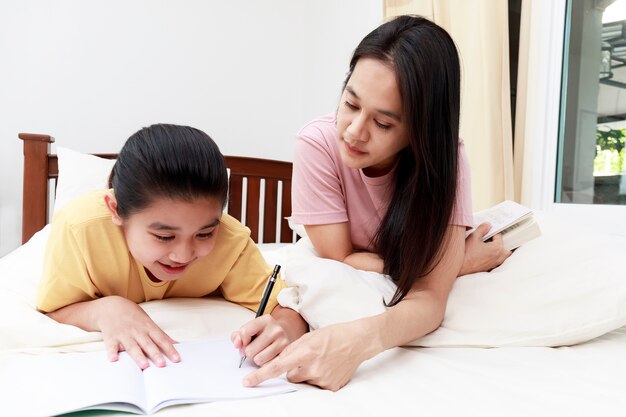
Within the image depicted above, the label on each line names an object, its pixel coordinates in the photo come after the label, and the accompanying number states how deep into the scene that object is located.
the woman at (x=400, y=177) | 0.84
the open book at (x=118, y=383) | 0.52
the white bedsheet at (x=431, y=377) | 0.56
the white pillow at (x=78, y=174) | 1.71
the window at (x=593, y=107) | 1.48
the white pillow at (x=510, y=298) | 0.81
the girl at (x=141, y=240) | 0.80
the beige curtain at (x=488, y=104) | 1.58
